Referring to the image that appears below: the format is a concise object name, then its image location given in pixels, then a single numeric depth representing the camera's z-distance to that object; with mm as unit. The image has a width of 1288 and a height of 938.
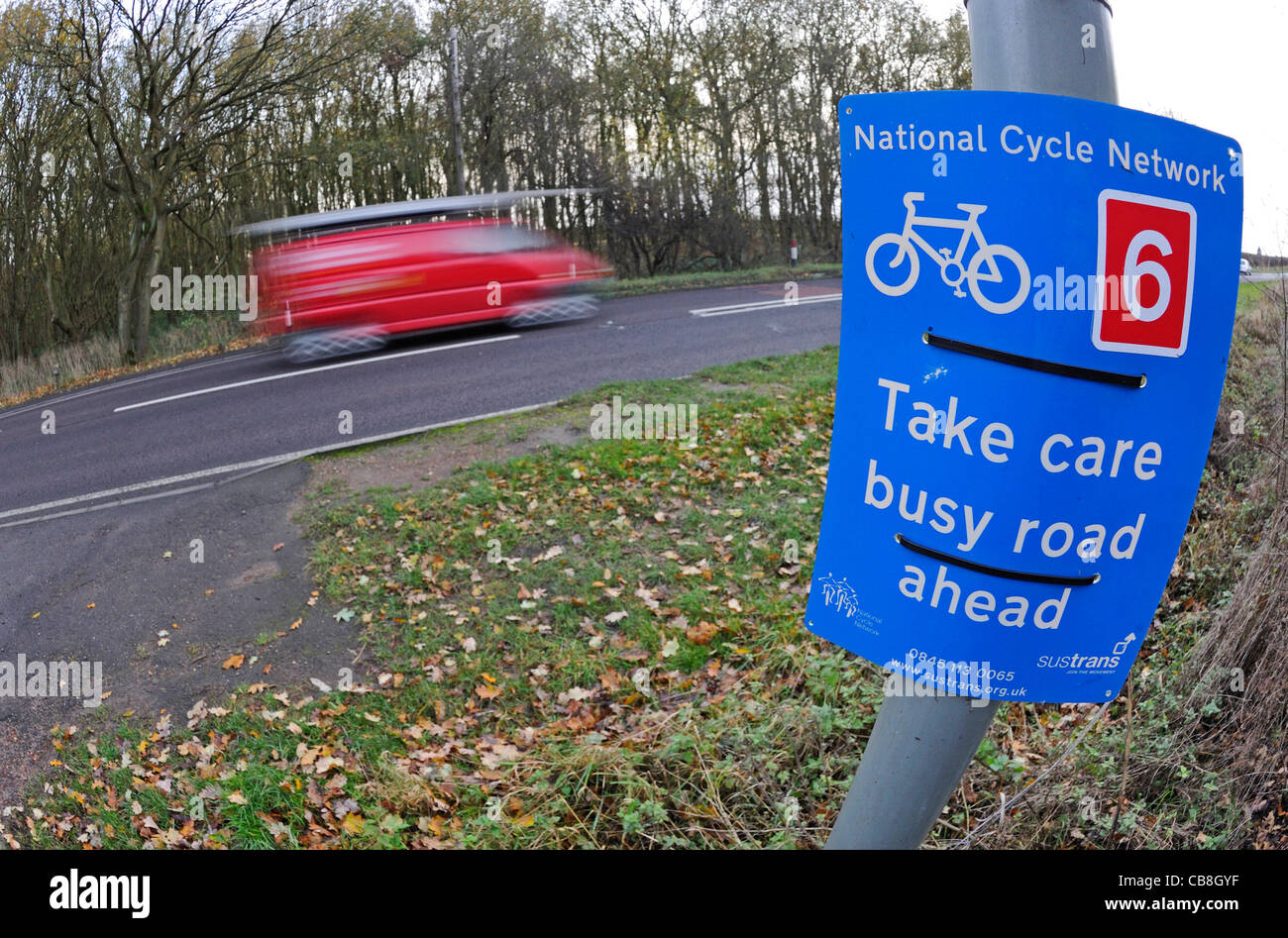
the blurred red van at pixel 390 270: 12289
